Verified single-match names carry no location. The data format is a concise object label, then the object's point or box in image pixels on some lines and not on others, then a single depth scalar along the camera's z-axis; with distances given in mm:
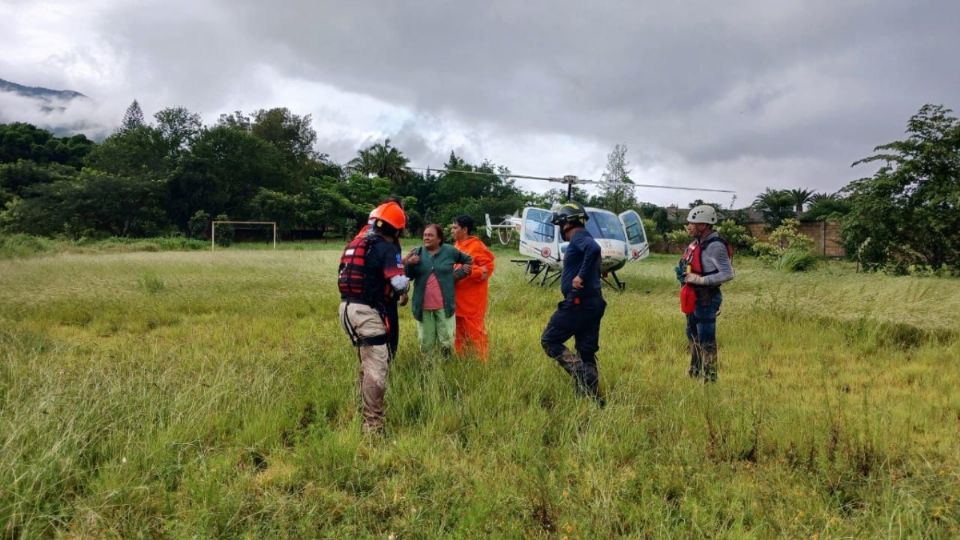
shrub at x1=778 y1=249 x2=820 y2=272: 17641
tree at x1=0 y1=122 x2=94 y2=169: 51219
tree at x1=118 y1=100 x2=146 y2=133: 57672
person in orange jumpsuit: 5273
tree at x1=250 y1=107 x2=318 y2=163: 55594
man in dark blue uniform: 4176
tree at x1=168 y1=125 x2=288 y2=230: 41281
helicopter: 12250
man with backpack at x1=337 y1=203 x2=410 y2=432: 3621
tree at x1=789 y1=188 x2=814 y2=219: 44500
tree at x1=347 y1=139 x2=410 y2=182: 57438
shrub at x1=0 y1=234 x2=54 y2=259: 18462
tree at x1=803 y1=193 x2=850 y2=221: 37700
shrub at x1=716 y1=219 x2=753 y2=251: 27250
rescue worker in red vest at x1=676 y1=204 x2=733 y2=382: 4797
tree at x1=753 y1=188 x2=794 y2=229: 37594
